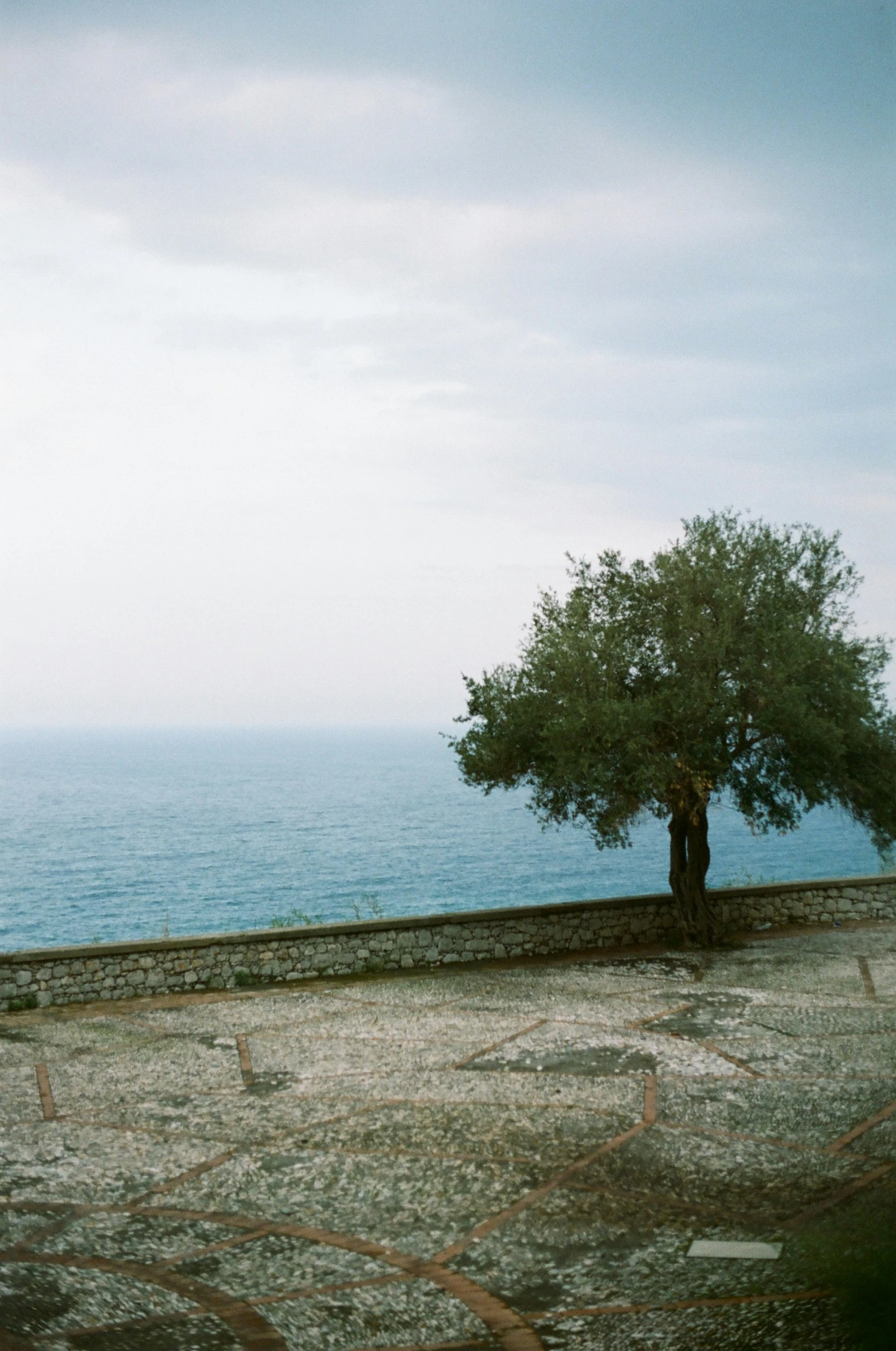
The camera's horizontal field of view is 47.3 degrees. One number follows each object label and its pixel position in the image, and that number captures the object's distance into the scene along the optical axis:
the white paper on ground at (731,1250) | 7.50
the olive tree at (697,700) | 18.38
